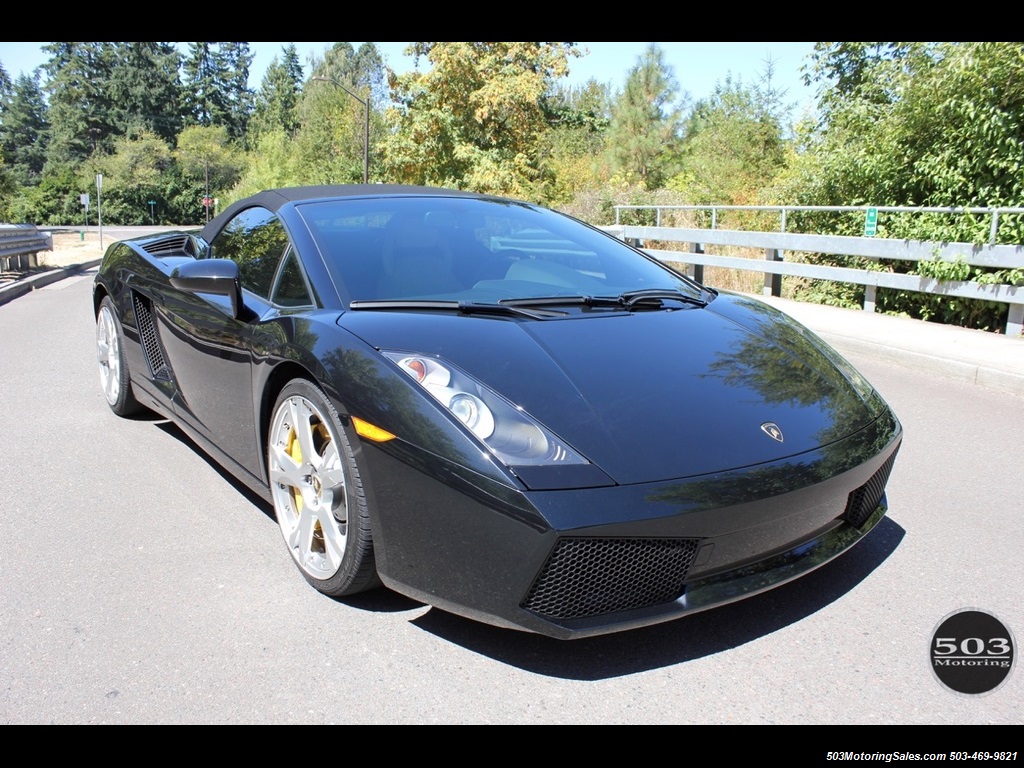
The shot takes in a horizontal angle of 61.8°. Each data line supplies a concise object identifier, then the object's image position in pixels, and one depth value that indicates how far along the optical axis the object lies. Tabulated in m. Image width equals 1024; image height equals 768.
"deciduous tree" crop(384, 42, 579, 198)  32.50
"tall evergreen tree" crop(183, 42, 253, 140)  108.25
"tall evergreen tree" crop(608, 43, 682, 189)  43.91
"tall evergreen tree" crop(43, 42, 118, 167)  96.62
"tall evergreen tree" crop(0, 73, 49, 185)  105.34
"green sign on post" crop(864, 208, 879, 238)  9.48
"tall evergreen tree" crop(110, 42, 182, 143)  99.31
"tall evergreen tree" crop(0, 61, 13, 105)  115.43
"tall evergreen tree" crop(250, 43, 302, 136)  95.44
